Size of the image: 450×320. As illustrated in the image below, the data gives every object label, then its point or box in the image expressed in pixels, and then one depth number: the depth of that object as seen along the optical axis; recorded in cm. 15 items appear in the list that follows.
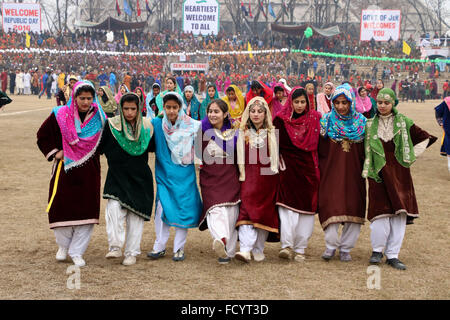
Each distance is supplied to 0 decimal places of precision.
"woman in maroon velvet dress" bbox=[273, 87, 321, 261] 460
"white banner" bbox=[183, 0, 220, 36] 3881
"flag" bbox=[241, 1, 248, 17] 4578
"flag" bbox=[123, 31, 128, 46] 3832
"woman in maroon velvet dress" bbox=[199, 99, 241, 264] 451
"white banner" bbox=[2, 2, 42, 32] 4078
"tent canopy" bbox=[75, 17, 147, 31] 4100
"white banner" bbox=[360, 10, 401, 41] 4053
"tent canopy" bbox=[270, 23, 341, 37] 4059
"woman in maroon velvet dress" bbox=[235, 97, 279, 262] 452
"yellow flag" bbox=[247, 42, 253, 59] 3719
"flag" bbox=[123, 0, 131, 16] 4331
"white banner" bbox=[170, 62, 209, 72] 3531
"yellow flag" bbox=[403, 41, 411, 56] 3612
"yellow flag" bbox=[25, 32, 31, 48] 3631
